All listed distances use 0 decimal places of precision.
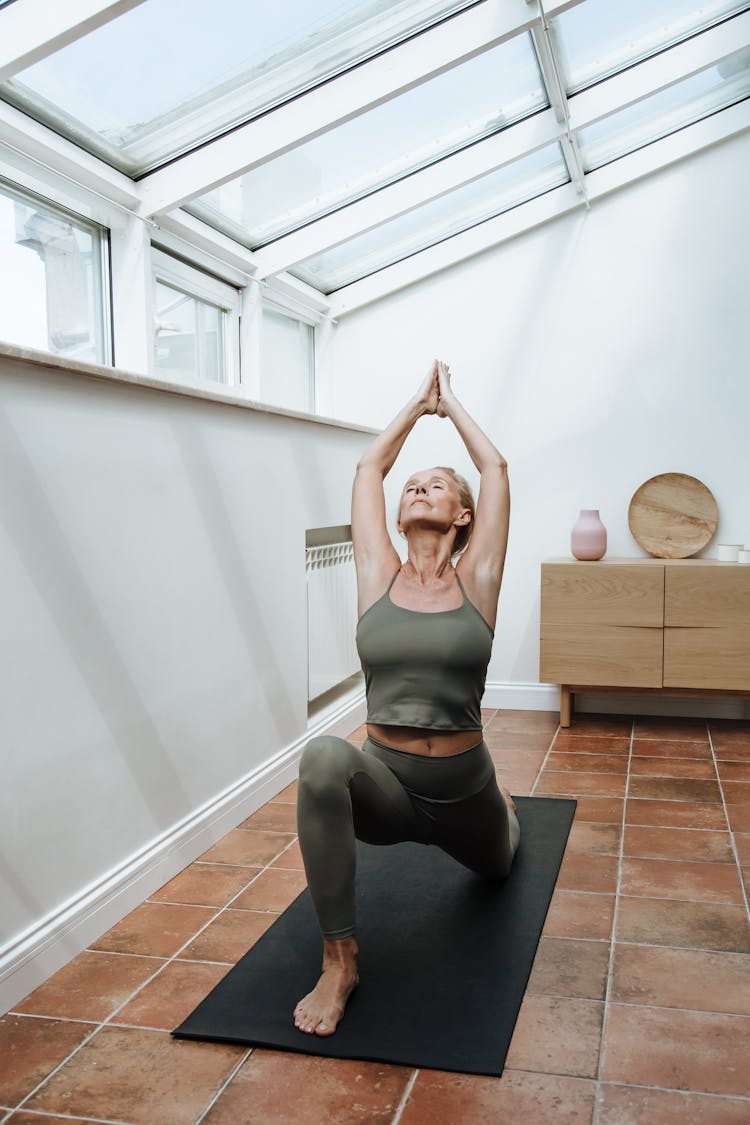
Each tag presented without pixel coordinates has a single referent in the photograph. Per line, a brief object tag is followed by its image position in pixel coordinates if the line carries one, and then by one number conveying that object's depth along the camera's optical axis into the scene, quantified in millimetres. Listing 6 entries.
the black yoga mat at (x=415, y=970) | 1897
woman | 2029
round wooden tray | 4671
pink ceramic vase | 4586
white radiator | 4047
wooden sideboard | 4297
